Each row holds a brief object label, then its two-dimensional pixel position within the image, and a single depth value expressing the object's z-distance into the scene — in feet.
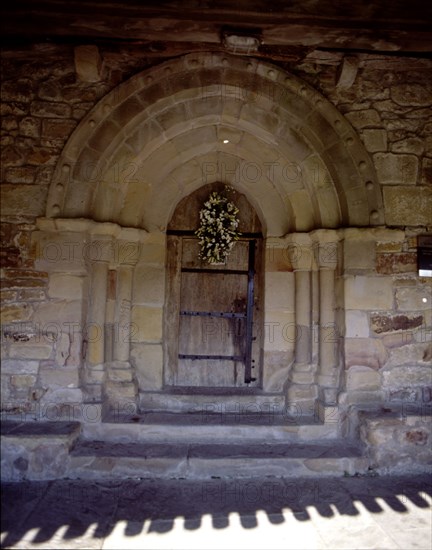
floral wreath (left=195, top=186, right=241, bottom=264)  13.74
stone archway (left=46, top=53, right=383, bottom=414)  12.07
